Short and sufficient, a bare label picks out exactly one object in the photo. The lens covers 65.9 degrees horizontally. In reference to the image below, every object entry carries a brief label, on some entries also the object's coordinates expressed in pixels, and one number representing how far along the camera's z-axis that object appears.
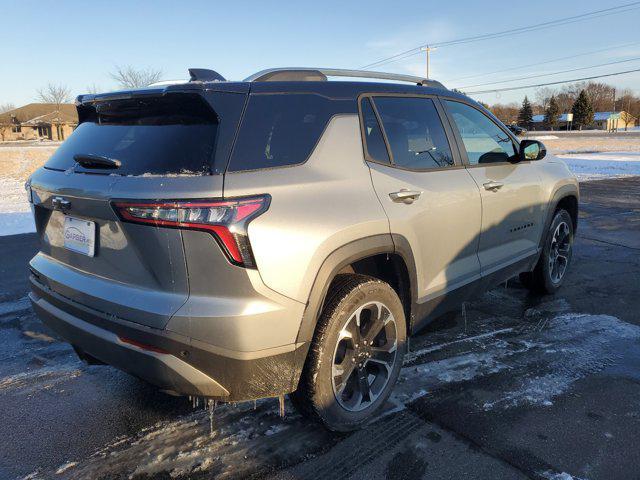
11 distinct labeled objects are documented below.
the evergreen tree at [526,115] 95.27
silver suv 2.09
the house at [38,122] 77.00
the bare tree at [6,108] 101.85
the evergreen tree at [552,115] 103.19
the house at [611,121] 106.19
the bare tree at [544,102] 124.44
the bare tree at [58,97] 73.86
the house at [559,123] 99.39
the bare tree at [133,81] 44.58
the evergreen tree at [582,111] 100.25
